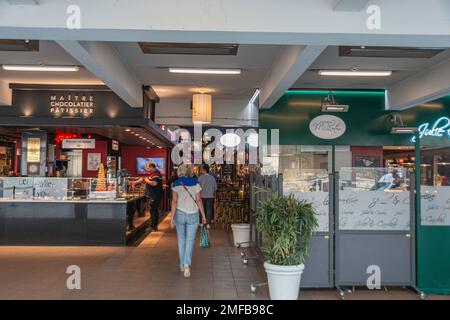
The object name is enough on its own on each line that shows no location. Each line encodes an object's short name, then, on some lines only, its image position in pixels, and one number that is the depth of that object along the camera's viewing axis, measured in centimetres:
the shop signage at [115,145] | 1376
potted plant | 468
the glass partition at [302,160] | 893
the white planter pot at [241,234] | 809
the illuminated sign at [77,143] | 1079
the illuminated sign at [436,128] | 771
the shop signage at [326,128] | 884
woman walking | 596
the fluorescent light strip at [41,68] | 688
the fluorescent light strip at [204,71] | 718
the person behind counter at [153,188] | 964
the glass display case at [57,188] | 825
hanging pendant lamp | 845
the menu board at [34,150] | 1015
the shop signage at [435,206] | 573
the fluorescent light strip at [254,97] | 947
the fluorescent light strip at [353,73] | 719
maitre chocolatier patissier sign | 825
